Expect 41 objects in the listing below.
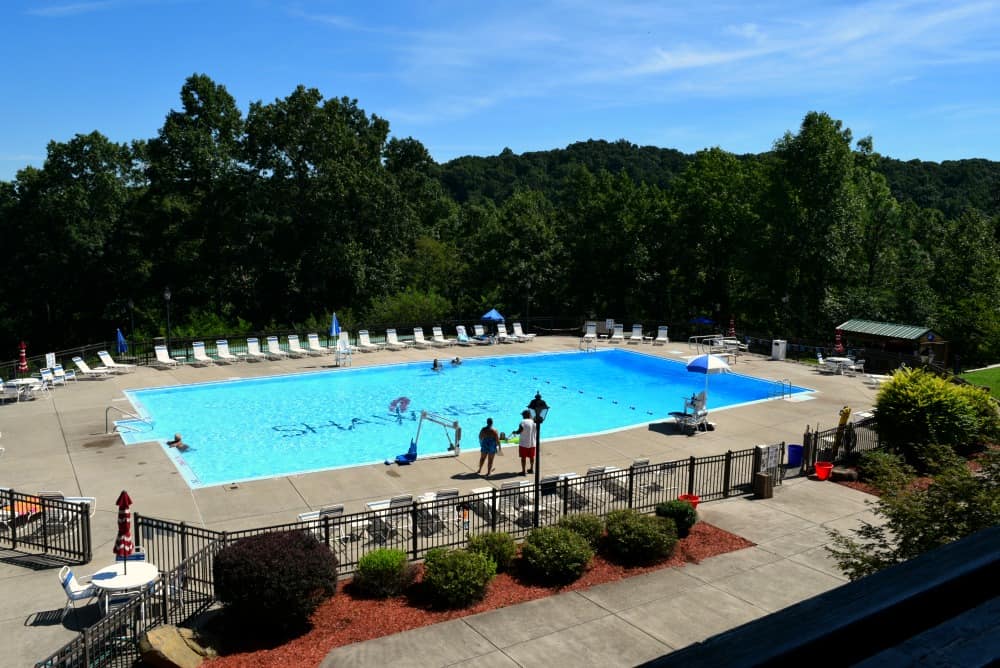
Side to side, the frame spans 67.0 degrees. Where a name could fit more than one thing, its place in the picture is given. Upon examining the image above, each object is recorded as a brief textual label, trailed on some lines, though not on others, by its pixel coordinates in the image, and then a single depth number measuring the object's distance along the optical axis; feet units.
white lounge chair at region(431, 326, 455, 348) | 121.23
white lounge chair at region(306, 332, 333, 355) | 111.34
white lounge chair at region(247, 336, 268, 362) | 106.63
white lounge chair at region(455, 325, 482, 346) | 123.03
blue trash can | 58.23
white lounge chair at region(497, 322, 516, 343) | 126.00
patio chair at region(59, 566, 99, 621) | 34.35
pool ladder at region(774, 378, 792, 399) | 89.31
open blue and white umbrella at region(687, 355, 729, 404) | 73.31
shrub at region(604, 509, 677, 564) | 41.55
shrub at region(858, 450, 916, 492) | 37.70
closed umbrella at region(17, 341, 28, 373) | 81.59
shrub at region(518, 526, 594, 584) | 39.14
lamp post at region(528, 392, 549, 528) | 45.37
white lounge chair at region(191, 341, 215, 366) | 102.73
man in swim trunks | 57.16
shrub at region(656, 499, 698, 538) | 44.88
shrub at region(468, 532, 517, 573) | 40.57
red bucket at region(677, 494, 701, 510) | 49.83
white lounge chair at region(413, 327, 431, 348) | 119.55
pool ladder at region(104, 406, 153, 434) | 68.64
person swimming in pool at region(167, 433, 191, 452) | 66.52
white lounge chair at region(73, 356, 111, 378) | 90.63
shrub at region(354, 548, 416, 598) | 37.37
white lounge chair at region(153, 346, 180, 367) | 101.09
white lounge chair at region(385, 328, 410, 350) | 117.60
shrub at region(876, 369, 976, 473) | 59.16
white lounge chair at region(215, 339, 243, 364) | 104.17
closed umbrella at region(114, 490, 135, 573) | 36.63
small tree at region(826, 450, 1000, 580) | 29.17
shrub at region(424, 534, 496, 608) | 36.32
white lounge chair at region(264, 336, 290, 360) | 107.96
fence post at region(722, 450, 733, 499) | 52.80
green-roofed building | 97.50
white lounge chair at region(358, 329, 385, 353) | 114.94
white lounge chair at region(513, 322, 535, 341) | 127.03
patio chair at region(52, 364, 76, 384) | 85.35
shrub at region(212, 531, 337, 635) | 32.50
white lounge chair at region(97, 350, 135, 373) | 94.79
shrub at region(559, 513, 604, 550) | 42.78
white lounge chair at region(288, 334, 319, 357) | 110.11
